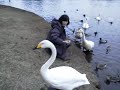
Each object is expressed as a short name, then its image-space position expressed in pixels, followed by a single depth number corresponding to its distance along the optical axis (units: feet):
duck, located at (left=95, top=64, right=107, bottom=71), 21.09
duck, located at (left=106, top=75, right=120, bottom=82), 18.66
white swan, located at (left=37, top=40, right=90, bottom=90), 11.69
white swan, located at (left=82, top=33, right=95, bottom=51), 26.62
